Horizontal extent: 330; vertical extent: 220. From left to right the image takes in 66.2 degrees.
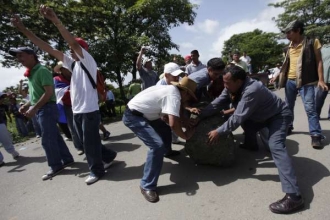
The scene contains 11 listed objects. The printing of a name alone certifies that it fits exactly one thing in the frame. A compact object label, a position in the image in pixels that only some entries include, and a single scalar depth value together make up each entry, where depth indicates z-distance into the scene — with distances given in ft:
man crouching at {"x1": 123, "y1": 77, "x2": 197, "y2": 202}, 9.61
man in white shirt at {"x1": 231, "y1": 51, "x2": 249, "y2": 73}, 21.94
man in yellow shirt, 12.16
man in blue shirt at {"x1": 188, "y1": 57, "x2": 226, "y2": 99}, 12.02
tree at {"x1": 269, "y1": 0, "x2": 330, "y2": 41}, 75.07
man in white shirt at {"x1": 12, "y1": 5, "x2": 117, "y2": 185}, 10.80
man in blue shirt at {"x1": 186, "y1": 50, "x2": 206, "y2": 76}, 19.10
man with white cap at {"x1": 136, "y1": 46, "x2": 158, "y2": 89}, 19.79
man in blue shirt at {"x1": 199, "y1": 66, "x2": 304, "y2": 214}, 8.68
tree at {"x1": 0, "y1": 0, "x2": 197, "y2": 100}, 33.58
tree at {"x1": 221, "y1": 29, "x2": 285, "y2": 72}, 123.87
